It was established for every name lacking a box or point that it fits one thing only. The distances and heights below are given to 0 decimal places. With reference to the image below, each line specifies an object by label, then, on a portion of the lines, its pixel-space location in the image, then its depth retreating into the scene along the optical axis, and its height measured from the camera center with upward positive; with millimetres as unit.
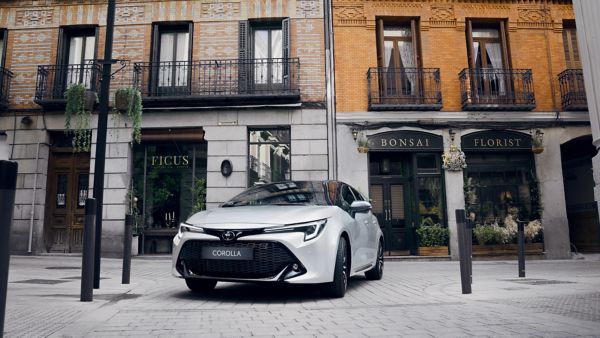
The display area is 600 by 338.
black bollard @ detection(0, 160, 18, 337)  2461 +113
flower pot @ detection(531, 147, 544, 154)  14609 +2580
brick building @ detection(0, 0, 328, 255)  14281 +4055
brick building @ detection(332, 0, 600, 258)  14383 +3902
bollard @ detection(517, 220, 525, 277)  8250 -413
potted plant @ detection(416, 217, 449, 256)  13773 -265
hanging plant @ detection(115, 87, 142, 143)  13828 +4045
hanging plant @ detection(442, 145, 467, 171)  14281 +2231
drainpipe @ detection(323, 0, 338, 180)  14203 +4451
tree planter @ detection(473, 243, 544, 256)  13914 -577
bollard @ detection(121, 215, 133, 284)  7156 -321
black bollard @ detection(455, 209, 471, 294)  6059 -285
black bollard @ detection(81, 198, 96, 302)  5289 -240
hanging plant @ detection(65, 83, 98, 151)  13758 +3734
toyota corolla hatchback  5059 -126
